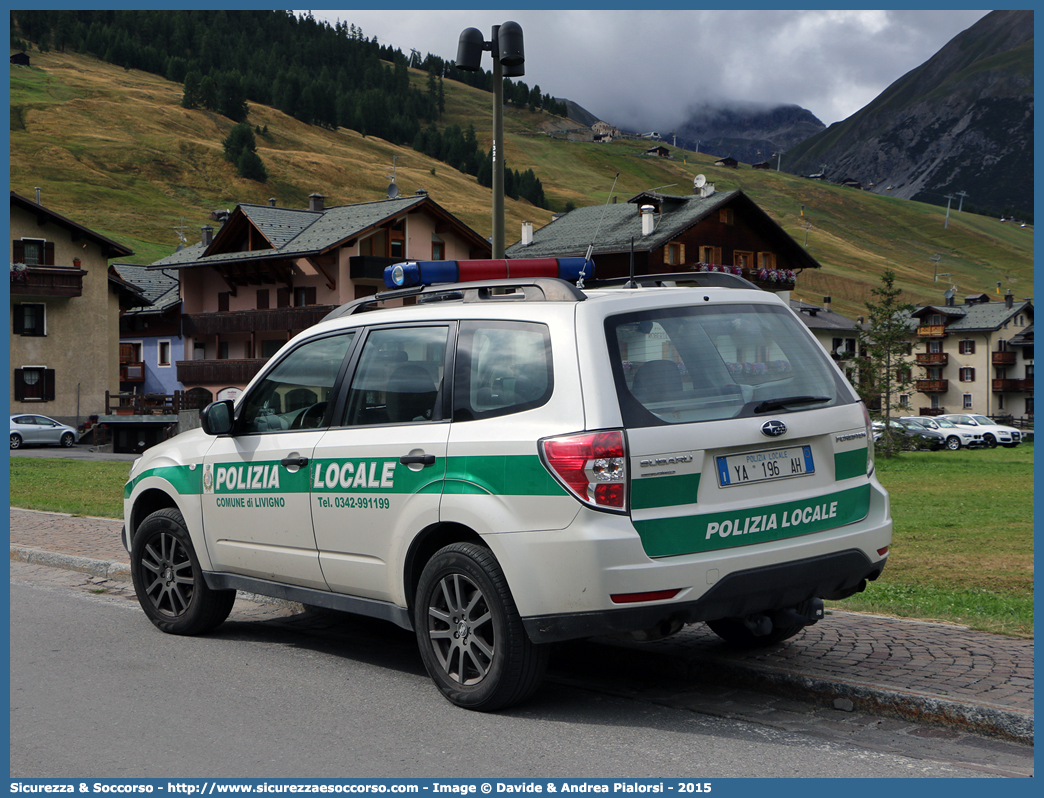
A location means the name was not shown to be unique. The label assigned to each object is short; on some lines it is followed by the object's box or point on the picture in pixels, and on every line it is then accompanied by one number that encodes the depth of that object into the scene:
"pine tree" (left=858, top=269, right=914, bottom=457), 43.00
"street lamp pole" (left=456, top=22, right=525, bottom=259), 12.80
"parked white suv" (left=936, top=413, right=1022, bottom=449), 59.91
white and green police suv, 4.80
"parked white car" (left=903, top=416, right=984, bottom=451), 57.62
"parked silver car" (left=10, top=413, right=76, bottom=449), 46.62
